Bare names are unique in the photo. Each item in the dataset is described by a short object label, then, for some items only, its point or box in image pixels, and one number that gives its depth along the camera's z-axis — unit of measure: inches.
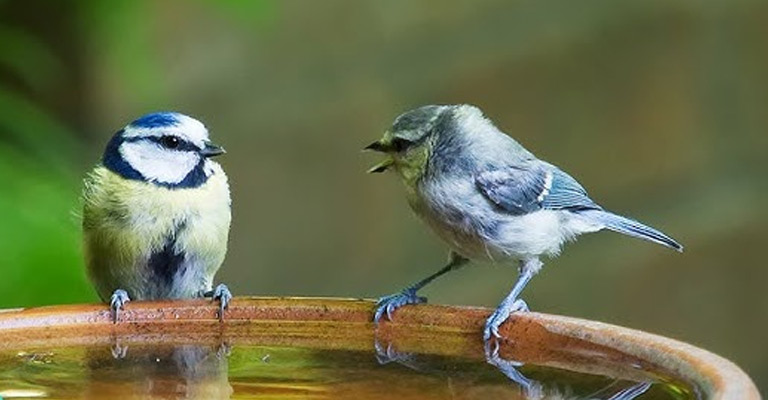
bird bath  139.4
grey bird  194.9
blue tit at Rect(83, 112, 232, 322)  203.2
